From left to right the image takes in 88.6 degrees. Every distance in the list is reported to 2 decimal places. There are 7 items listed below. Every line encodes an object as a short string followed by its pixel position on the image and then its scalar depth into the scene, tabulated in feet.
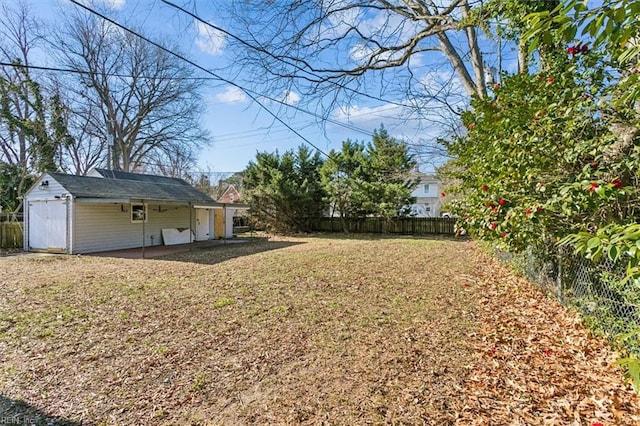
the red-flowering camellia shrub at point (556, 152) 8.20
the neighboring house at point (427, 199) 102.27
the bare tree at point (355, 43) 17.89
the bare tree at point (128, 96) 66.69
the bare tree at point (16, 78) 52.75
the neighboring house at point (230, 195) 101.13
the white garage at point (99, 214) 36.19
